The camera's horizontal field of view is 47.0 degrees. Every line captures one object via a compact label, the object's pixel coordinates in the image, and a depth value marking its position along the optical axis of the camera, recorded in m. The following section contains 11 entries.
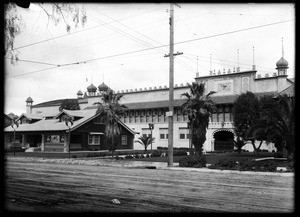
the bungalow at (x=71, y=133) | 49.41
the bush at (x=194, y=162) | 24.05
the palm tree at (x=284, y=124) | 21.70
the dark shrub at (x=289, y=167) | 20.17
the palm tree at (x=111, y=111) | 38.69
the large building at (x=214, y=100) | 54.34
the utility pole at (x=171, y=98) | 24.07
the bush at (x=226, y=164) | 22.42
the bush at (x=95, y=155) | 36.79
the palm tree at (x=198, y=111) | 31.91
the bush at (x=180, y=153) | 40.01
